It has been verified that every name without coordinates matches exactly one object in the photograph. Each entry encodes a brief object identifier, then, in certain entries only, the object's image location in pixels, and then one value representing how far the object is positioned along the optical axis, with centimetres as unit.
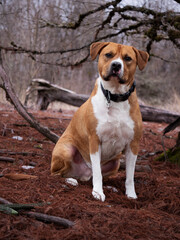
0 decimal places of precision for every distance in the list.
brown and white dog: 326
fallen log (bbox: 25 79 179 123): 891
